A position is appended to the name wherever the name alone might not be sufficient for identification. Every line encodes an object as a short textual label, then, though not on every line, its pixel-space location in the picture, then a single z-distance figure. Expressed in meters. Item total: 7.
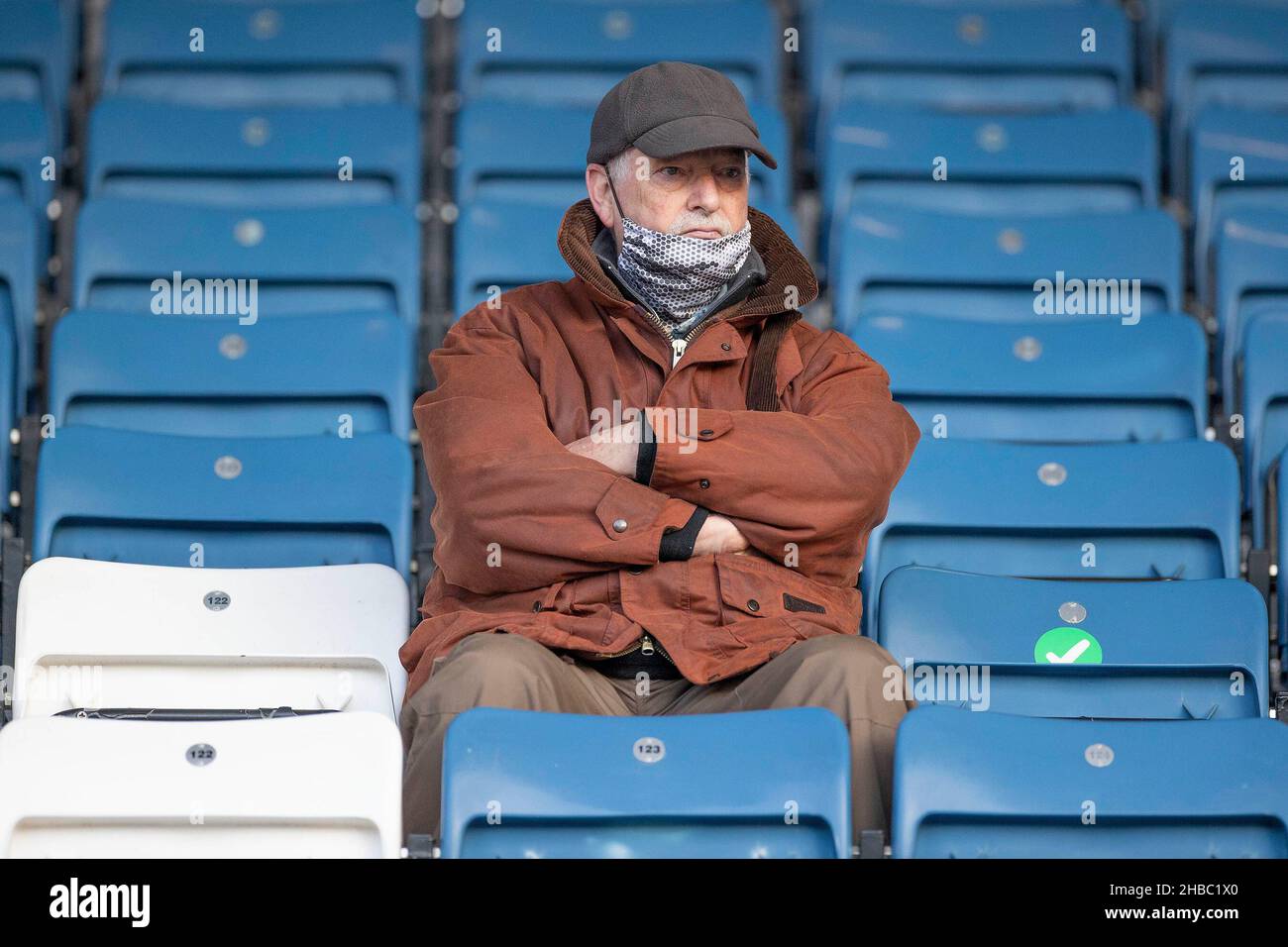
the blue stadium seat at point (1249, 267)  7.29
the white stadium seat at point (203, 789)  4.23
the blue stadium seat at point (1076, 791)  4.26
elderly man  4.74
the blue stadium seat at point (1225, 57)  8.53
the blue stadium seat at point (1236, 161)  7.94
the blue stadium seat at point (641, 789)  4.09
